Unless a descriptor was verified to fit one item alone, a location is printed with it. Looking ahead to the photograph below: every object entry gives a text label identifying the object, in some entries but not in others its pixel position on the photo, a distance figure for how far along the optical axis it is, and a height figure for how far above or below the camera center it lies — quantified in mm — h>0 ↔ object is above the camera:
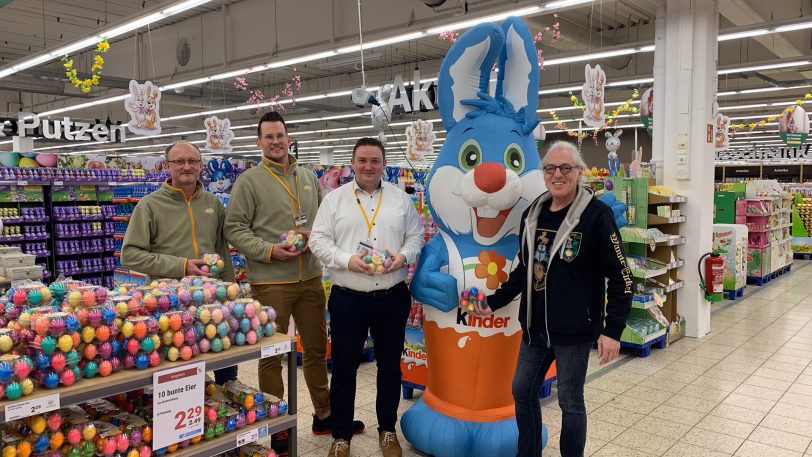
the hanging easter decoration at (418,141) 11773 +1050
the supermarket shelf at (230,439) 2283 -983
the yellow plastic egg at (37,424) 1997 -756
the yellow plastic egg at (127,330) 2105 -466
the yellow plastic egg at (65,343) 1937 -468
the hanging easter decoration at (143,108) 9188 +1423
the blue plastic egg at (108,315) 2070 -405
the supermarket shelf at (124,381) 1916 -629
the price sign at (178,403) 2152 -766
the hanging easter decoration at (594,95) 7918 +1285
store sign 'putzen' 13273 +1665
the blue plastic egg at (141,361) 2123 -584
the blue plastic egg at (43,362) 1896 -517
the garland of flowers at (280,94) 11305 +2454
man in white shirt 3084 -418
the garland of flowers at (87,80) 7789 +1858
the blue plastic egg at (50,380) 1907 -578
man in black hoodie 2566 -427
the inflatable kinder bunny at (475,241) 3227 -275
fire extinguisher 6160 -944
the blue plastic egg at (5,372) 1768 -511
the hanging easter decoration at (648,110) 7836 +1049
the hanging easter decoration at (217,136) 11750 +1219
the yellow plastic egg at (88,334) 2012 -459
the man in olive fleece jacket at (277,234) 3227 -214
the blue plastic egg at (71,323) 1971 -412
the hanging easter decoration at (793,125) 10719 +1100
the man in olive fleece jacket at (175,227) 2930 -148
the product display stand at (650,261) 5629 -723
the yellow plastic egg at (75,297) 2104 -348
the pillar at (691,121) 6215 +708
